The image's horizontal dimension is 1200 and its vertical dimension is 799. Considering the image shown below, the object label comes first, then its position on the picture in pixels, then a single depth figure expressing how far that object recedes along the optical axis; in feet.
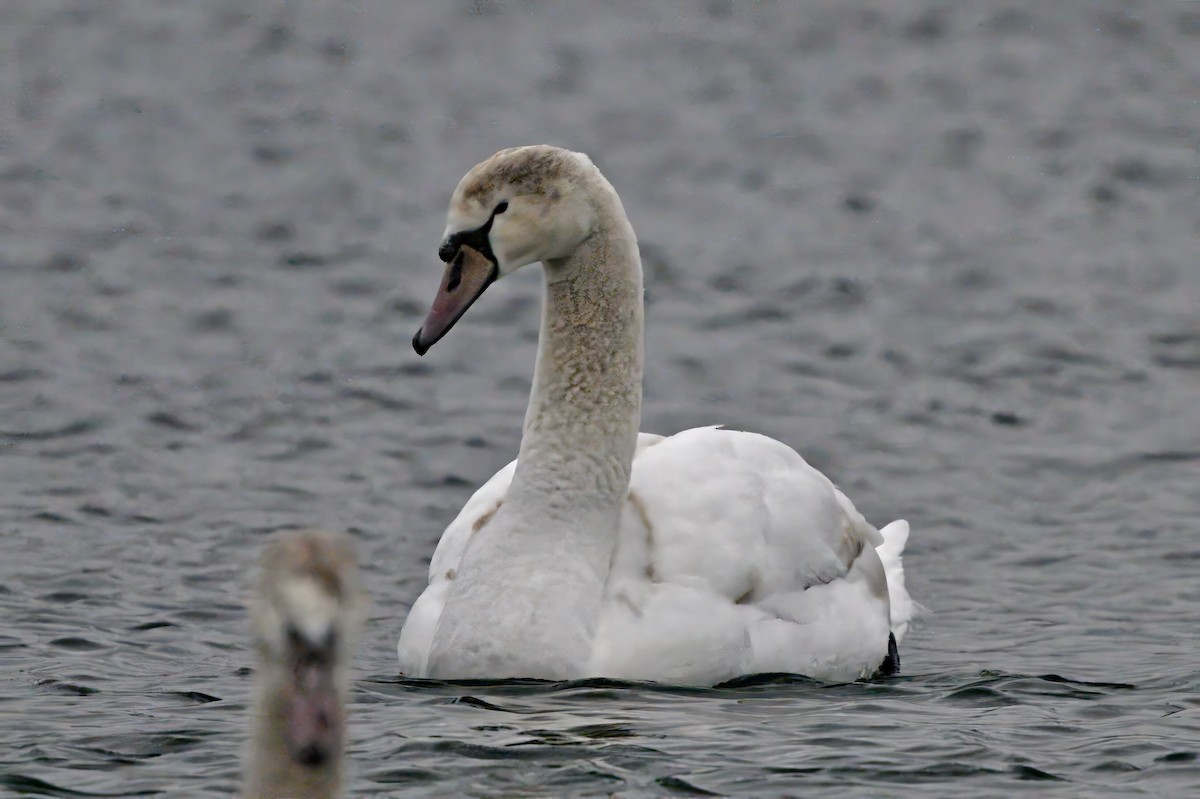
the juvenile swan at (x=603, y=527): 47.98
